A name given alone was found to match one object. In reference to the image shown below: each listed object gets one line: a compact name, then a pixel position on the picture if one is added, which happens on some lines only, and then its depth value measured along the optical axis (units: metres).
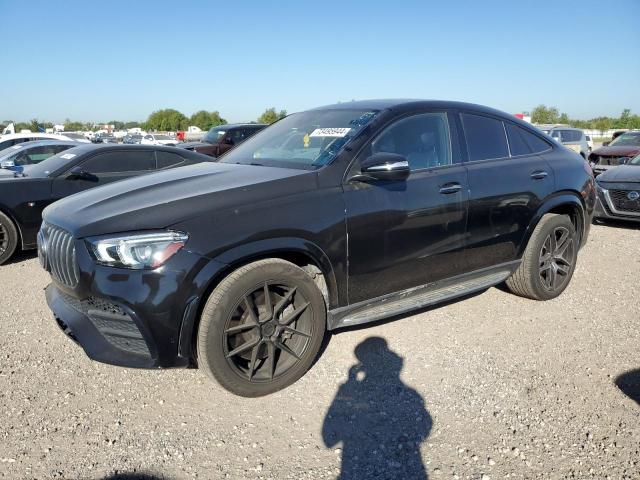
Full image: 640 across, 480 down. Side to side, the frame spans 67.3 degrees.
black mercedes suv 2.56
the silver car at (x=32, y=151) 10.25
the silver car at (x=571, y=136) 16.55
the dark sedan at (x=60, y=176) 5.71
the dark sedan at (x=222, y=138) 15.27
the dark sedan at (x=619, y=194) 7.47
